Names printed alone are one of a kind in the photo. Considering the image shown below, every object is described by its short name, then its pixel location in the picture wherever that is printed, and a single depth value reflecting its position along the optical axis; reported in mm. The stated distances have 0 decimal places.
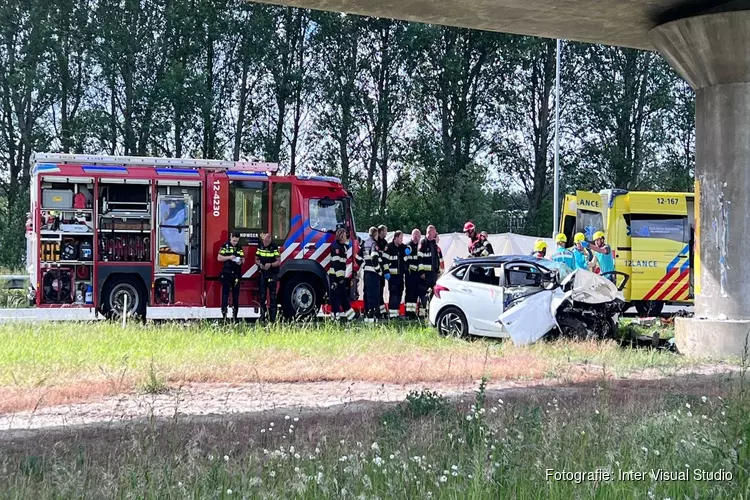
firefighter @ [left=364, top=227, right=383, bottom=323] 15709
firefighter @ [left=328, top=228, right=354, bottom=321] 15578
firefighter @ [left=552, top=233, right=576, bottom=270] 14031
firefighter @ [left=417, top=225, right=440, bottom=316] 15969
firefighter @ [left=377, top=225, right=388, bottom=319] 15707
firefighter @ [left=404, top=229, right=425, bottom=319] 15969
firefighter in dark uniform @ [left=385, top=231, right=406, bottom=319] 15875
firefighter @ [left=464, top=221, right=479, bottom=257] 15774
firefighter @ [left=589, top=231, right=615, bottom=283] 14891
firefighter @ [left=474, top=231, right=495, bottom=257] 15633
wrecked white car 11383
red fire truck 14773
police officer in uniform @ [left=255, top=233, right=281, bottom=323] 15141
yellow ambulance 17281
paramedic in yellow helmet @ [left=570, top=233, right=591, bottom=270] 14172
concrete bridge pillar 11125
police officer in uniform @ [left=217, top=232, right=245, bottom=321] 15055
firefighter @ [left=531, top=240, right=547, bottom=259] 14180
